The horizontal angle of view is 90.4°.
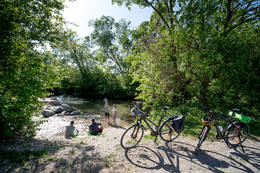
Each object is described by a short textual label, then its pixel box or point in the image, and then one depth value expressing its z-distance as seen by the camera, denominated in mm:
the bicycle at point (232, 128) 4246
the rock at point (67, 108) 14737
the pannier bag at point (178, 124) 4453
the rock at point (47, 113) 12412
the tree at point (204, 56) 8250
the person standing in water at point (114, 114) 10177
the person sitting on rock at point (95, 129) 7368
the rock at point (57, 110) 14108
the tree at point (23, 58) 3930
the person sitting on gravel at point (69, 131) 6948
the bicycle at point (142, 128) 4422
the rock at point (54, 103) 17609
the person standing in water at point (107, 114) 10538
